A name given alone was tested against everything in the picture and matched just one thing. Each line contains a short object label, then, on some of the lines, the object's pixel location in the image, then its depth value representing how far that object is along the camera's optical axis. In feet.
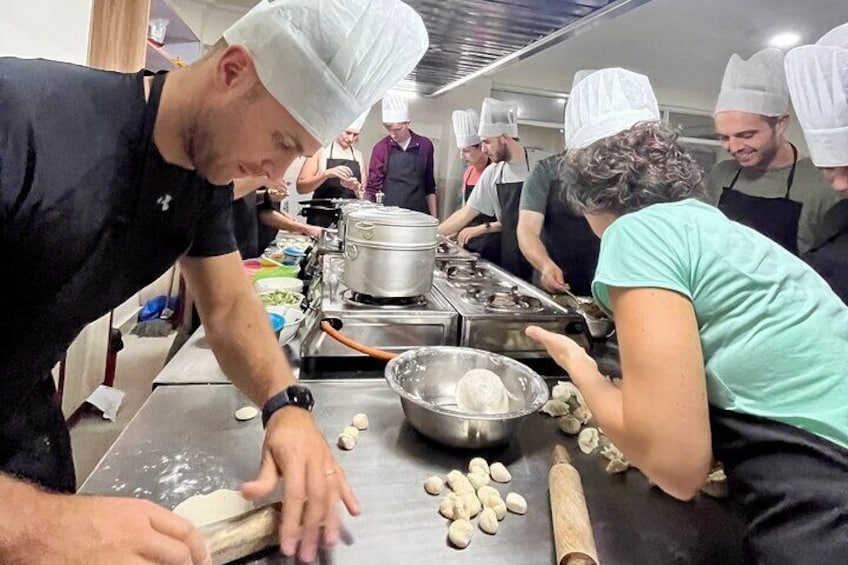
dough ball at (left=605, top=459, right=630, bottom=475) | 2.55
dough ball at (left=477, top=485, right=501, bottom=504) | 2.20
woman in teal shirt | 1.91
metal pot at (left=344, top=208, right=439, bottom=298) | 3.60
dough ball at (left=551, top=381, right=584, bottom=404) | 3.21
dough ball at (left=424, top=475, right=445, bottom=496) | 2.27
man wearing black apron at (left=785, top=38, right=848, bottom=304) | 3.73
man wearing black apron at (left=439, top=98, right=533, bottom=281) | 8.48
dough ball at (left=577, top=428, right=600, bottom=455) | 2.75
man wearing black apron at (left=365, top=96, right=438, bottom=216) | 13.24
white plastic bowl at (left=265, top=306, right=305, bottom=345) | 3.70
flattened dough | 1.88
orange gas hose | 3.28
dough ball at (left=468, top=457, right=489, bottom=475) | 2.41
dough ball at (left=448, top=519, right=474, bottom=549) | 1.96
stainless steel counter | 1.98
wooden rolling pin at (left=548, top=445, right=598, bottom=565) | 1.79
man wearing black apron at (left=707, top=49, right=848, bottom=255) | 5.31
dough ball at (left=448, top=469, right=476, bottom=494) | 2.25
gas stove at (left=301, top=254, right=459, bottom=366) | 3.48
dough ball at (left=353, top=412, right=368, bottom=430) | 2.78
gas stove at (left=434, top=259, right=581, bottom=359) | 3.74
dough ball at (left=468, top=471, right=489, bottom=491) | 2.30
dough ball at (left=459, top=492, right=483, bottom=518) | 2.12
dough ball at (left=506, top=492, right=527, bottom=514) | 2.18
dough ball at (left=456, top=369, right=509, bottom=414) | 2.75
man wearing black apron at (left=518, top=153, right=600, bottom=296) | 6.46
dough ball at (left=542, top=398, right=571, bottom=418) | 3.10
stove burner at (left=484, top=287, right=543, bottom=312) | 3.99
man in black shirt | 1.79
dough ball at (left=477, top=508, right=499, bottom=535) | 2.05
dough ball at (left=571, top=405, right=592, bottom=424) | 3.03
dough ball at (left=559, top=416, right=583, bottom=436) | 2.92
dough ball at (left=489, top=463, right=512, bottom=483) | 2.41
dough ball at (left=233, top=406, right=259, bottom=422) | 2.81
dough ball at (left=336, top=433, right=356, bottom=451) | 2.58
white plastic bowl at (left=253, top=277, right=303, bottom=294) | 4.91
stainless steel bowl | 2.52
